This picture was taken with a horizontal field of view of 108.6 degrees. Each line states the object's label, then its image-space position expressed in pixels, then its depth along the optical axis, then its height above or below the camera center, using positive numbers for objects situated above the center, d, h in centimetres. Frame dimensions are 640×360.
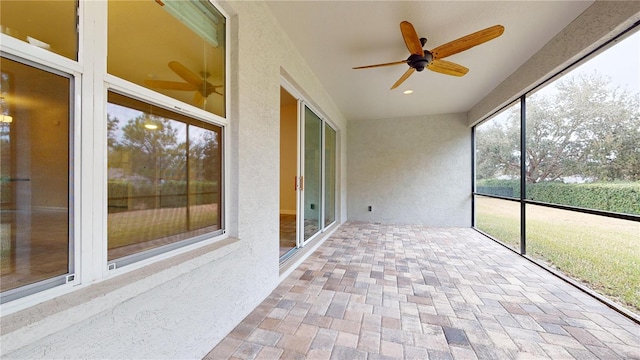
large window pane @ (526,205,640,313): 215 -80
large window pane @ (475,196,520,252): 394 -78
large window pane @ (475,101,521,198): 382 +49
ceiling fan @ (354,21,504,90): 213 +137
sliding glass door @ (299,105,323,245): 354 +7
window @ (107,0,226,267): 113 +32
